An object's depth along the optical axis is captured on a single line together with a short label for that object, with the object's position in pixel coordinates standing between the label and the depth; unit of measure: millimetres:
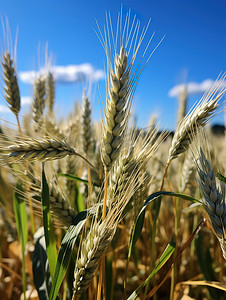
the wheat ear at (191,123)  203
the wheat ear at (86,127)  295
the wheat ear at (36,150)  166
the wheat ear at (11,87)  291
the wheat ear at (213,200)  167
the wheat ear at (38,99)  314
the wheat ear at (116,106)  166
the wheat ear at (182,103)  491
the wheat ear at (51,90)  421
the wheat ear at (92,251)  155
